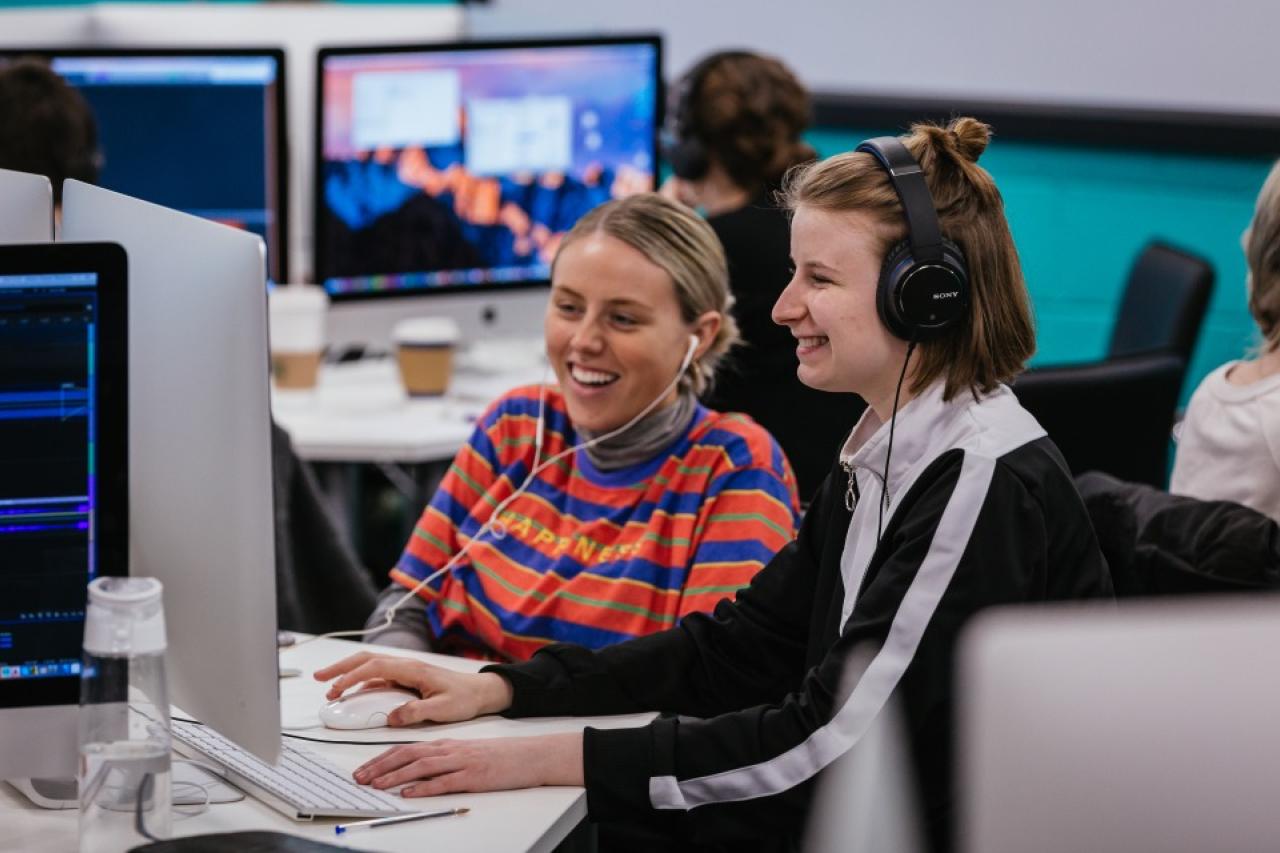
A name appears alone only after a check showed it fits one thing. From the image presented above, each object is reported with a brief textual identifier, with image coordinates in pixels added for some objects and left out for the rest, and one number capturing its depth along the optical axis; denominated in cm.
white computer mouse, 299
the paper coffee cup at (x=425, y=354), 441
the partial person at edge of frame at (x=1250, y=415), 340
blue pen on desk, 276
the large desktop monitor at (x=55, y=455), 270
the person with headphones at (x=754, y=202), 402
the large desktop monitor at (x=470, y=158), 432
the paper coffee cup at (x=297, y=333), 429
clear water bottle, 261
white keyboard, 278
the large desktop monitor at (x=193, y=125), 431
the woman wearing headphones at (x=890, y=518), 277
